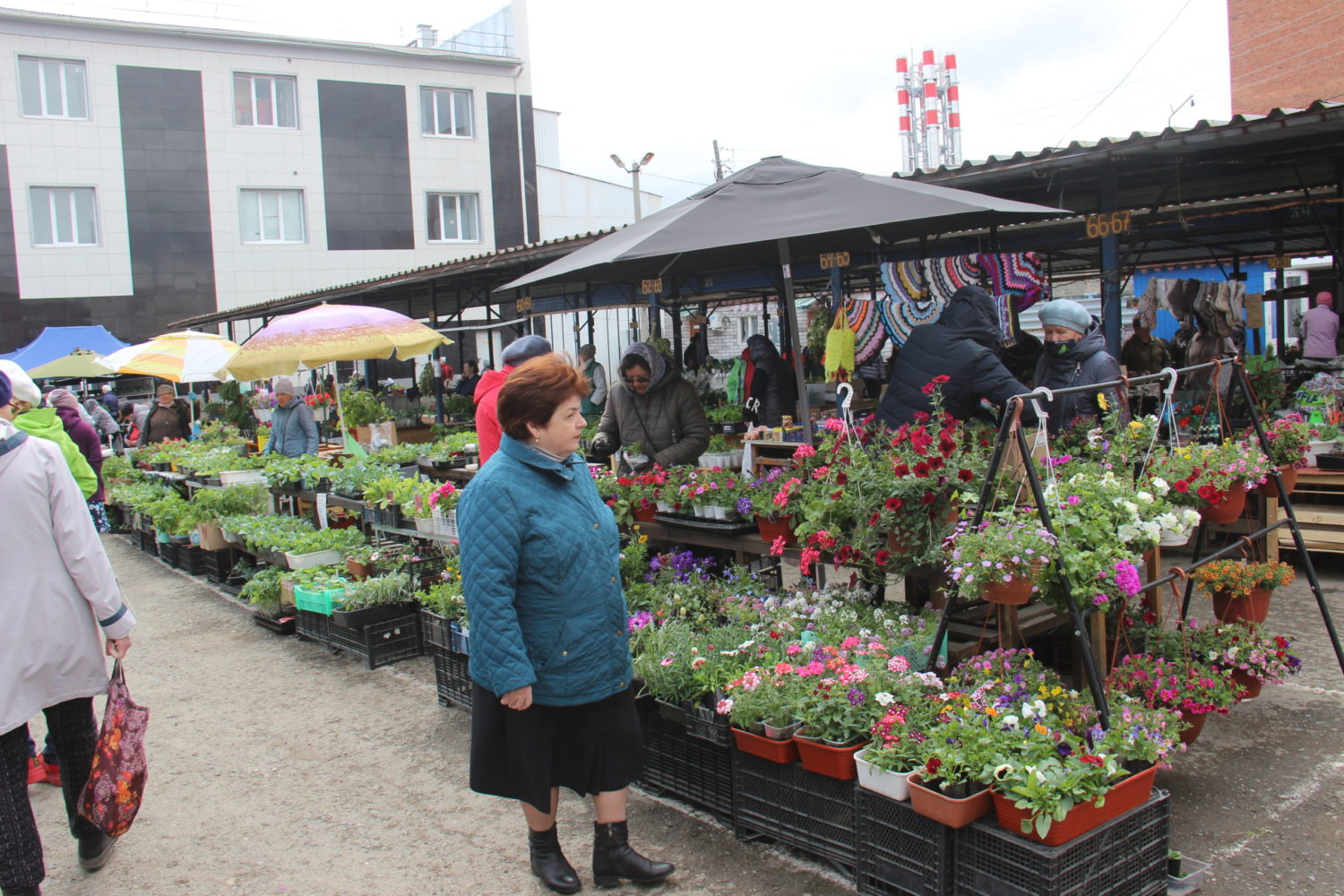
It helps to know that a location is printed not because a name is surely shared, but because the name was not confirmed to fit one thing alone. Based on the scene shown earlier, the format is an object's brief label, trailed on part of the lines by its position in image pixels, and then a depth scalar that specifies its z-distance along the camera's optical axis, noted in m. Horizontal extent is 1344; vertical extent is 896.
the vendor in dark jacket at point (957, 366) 4.55
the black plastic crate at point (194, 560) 9.07
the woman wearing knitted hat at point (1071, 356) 5.24
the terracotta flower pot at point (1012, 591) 2.96
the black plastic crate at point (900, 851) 2.71
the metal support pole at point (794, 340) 5.04
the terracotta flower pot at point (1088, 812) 2.50
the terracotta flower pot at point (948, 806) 2.60
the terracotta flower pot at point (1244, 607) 4.12
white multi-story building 22.52
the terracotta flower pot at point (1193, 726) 3.56
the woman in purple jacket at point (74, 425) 7.66
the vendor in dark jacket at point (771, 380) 10.11
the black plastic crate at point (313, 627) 6.26
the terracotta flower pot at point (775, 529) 4.45
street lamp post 23.66
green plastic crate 6.05
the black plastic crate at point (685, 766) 3.54
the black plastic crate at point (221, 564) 8.51
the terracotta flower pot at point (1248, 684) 3.78
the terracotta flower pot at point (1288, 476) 4.62
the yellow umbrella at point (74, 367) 14.47
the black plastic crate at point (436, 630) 4.98
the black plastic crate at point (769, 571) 5.42
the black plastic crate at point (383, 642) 5.81
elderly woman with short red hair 2.83
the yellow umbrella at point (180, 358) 11.27
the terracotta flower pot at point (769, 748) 3.17
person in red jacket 4.56
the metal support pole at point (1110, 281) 7.86
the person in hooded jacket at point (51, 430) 5.73
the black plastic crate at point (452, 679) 4.89
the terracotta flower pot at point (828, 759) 3.00
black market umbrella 4.18
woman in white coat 3.10
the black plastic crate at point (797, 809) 3.07
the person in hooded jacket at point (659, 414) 5.61
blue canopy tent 15.33
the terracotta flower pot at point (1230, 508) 3.88
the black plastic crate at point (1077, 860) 2.50
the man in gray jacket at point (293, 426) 9.30
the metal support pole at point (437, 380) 14.05
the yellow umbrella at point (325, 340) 8.14
